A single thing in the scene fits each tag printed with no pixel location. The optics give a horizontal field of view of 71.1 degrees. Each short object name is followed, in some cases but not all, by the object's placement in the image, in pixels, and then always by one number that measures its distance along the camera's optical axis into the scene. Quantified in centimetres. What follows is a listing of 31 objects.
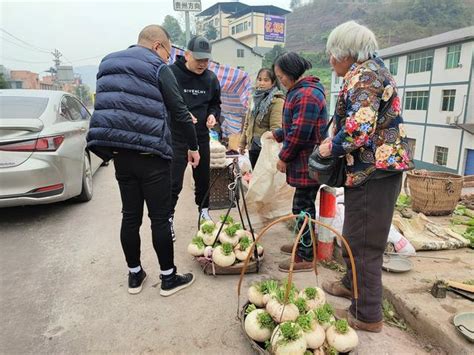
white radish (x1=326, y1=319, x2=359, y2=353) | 173
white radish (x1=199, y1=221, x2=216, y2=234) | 296
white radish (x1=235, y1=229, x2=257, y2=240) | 286
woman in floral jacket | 178
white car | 347
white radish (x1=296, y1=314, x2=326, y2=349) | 171
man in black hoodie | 318
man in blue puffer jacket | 215
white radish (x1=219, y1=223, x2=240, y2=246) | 281
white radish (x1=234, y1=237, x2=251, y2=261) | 277
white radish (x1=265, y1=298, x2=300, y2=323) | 179
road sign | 680
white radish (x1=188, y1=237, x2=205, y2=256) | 286
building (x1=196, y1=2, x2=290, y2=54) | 6297
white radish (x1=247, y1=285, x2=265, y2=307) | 205
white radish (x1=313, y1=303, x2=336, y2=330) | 182
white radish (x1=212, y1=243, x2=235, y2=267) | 269
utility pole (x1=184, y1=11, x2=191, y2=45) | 712
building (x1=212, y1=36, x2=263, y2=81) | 4156
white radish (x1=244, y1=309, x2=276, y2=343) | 183
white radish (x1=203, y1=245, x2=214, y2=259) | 282
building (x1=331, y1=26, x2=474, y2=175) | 2183
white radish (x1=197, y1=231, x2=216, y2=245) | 291
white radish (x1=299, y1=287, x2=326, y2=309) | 197
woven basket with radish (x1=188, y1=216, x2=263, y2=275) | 272
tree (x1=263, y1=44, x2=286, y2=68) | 5372
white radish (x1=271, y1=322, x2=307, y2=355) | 164
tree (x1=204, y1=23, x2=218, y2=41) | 6669
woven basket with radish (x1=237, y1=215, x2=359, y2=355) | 169
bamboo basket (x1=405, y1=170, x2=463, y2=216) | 399
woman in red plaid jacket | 254
